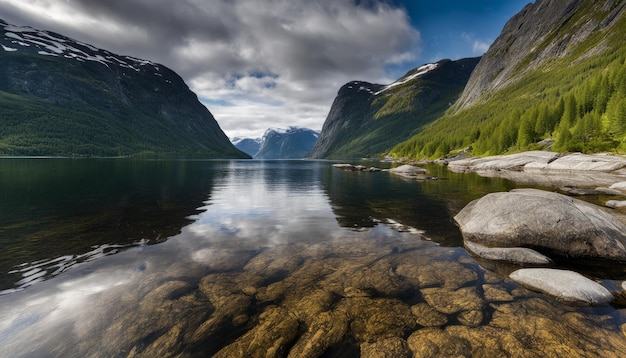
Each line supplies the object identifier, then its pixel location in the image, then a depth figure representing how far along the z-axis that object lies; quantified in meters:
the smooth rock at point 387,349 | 6.78
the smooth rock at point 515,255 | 12.49
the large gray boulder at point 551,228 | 12.92
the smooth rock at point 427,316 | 8.08
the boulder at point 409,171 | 60.90
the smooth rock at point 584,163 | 52.15
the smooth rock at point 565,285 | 9.13
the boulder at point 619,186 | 31.91
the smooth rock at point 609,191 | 29.72
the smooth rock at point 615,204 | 22.22
